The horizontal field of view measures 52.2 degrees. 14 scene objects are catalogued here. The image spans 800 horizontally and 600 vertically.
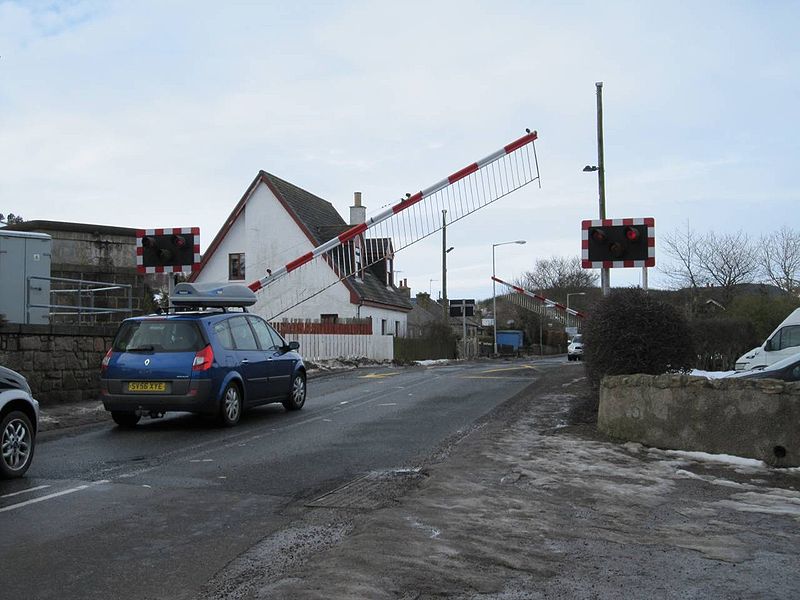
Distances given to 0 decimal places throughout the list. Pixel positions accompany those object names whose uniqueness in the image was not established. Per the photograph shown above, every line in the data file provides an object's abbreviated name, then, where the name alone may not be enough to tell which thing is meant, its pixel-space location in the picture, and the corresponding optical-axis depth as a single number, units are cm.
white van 1873
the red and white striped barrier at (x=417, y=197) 2394
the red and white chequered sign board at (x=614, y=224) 1400
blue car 1134
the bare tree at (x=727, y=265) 3781
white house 3859
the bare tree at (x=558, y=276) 9056
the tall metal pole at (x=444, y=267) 4750
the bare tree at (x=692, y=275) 3797
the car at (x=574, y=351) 4978
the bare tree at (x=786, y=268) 3956
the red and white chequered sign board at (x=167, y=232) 1681
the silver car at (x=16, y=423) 779
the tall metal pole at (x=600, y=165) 2258
